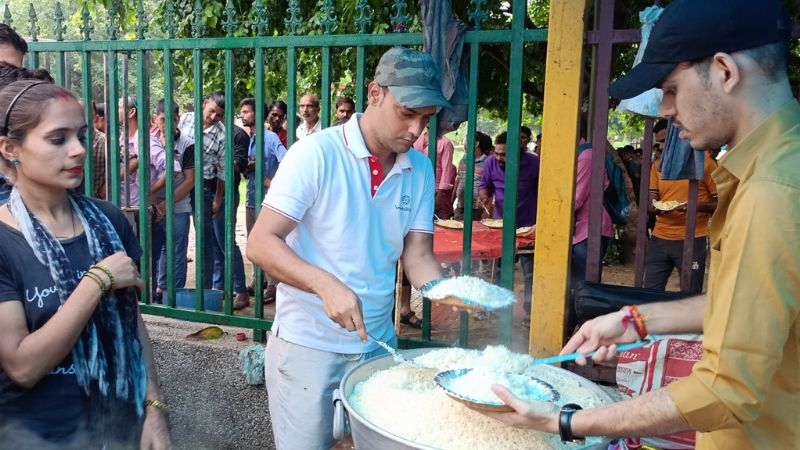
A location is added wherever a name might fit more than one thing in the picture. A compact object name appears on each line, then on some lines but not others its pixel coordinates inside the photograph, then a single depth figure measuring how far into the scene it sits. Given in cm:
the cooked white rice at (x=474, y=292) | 216
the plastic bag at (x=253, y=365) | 432
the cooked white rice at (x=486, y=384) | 173
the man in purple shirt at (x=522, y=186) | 654
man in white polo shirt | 221
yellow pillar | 302
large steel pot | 160
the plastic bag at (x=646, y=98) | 291
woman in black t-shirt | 175
